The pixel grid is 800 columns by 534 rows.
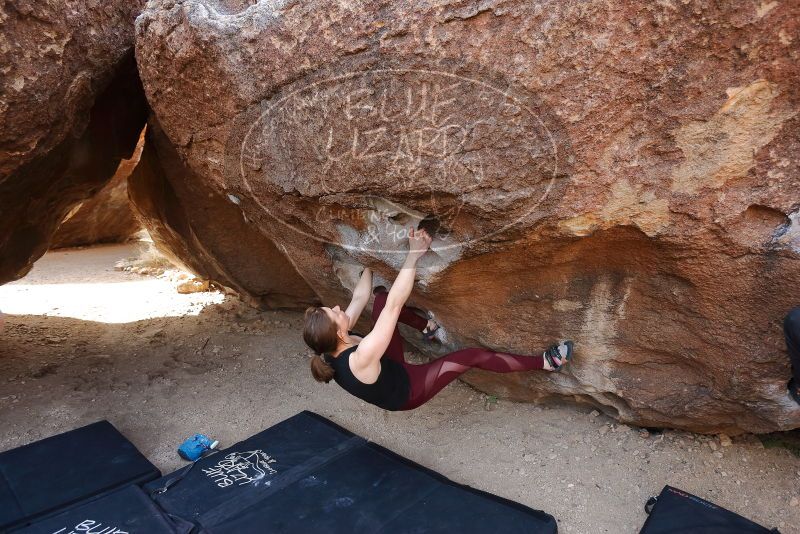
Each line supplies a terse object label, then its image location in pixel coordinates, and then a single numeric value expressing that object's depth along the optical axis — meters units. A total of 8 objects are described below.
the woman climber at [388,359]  2.08
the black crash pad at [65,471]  2.25
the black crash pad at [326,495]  2.11
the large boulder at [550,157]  1.60
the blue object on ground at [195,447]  2.68
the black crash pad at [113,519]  2.11
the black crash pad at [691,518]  1.99
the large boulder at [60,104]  2.21
